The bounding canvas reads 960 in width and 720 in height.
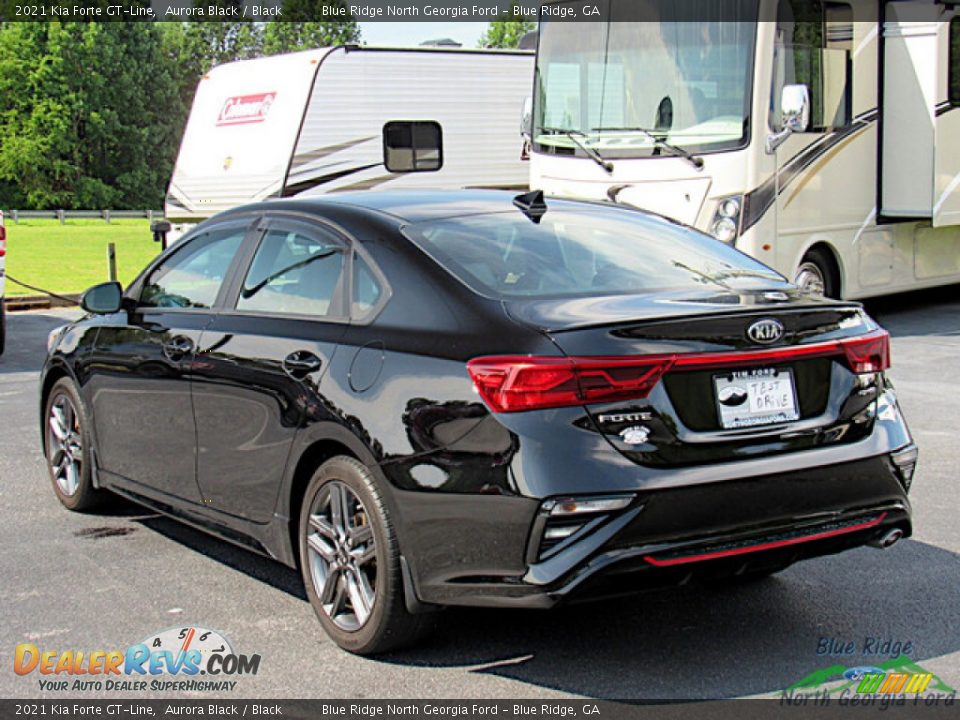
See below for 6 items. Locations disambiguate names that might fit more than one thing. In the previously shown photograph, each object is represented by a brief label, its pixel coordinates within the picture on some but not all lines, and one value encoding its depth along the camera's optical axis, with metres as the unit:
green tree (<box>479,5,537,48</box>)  79.75
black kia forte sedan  4.26
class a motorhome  13.14
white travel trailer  16.94
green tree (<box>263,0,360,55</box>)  108.69
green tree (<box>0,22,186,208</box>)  83.25
